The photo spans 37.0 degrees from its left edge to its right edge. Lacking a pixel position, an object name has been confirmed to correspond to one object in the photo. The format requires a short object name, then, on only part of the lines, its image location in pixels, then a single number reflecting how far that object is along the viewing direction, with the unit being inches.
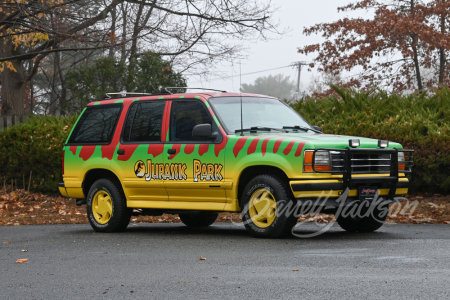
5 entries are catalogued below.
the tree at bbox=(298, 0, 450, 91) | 1081.0
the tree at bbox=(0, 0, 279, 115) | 548.1
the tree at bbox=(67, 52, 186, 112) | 936.3
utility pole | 3194.4
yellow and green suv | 318.3
